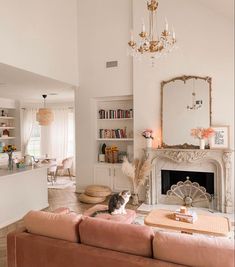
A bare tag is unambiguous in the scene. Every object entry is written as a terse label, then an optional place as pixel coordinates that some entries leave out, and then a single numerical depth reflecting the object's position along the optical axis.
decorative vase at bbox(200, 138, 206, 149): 4.51
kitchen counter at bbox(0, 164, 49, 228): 3.97
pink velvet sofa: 1.71
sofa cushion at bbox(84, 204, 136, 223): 3.06
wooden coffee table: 2.79
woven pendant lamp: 6.53
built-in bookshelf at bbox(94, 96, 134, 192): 5.61
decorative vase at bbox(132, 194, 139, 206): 5.00
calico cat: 3.20
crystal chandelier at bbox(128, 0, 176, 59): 2.68
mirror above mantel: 4.57
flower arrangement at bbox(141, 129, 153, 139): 4.90
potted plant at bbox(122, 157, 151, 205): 4.94
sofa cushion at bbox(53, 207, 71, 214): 2.69
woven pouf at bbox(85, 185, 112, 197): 5.16
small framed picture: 4.41
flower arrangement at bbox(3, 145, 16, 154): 4.55
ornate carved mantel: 4.40
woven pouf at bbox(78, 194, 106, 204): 5.10
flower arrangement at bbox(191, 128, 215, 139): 4.41
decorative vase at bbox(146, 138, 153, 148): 4.95
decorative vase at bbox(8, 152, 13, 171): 4.52
